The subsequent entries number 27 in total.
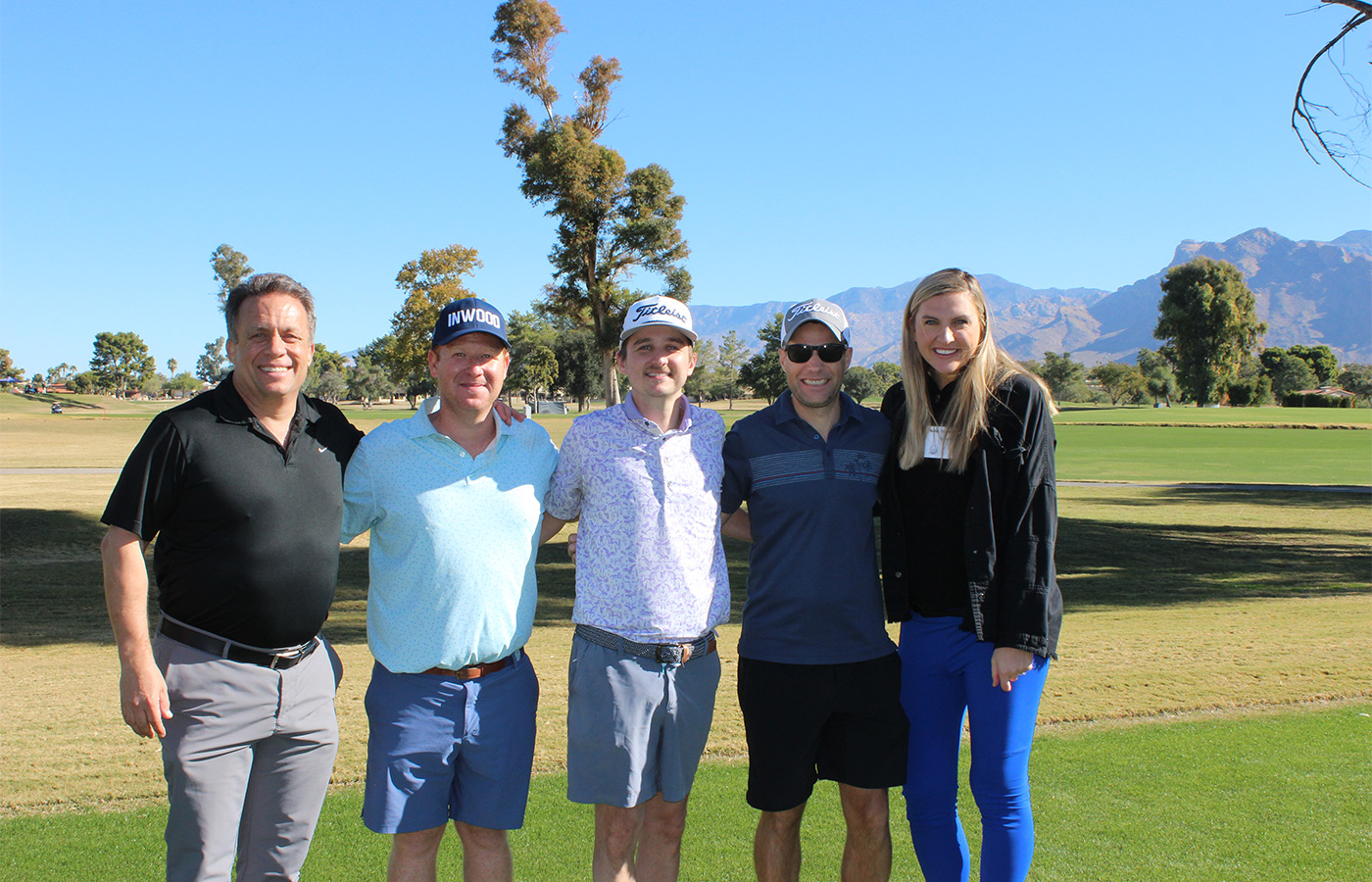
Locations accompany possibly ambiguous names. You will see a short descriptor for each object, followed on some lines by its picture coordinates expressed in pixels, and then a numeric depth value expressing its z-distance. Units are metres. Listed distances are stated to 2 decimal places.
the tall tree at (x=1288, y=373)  101.56
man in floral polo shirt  3.03
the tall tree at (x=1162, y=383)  114.19
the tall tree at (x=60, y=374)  137.12
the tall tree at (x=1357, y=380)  105.96
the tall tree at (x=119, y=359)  120.00
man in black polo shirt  2.78
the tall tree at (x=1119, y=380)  117.75
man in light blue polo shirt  2.98
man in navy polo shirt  3.12
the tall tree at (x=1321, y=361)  108.94
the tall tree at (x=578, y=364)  86.88
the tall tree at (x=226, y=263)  79.62
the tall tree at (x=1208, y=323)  84.12
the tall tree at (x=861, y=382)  96.77
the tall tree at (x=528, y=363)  79.62
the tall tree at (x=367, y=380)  125.06
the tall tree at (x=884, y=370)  113.11
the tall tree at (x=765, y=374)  65.88
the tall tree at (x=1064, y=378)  120.62
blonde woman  2.99
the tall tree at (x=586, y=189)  29.86
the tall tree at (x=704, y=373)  93.99
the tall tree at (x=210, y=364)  120.94
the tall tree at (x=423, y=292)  44.88
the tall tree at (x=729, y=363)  111.25
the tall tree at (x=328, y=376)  108.56
